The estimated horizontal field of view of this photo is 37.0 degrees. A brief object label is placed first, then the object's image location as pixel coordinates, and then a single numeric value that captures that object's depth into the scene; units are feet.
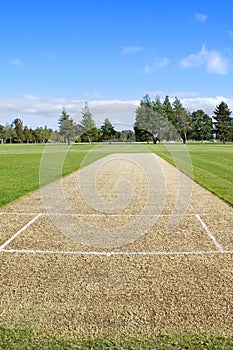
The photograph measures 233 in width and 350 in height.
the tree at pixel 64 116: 315.17
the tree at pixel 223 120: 353.31
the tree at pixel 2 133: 452.67
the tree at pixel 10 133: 463.83
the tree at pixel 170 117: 290.54
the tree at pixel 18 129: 480.48
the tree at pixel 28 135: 488.02
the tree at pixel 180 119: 345.31
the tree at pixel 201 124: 380.37
